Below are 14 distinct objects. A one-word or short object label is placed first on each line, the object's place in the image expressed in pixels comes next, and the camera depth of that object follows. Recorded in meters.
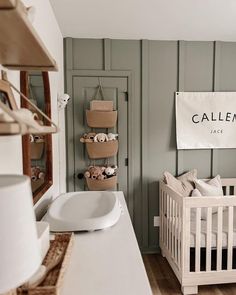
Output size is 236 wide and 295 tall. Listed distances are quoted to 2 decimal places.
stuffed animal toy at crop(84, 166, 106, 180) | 2.65
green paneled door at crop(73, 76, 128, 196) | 2.82
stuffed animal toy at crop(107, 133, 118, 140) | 2.68
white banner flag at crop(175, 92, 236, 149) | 2.90
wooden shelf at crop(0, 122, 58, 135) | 0.53
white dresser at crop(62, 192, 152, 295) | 0.90
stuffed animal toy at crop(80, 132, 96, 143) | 2.65
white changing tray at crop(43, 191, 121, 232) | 1.37
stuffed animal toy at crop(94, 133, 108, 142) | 2.63
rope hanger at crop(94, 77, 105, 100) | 2.82
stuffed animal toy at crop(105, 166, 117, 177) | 2.67
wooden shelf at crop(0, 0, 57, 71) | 0.61
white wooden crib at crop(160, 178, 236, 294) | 2.20
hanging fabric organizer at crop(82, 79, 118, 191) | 2.62
